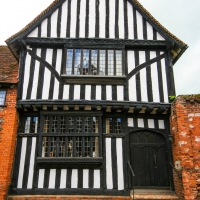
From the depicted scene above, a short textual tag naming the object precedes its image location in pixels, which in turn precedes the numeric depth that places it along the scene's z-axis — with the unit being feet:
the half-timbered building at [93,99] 25.72
